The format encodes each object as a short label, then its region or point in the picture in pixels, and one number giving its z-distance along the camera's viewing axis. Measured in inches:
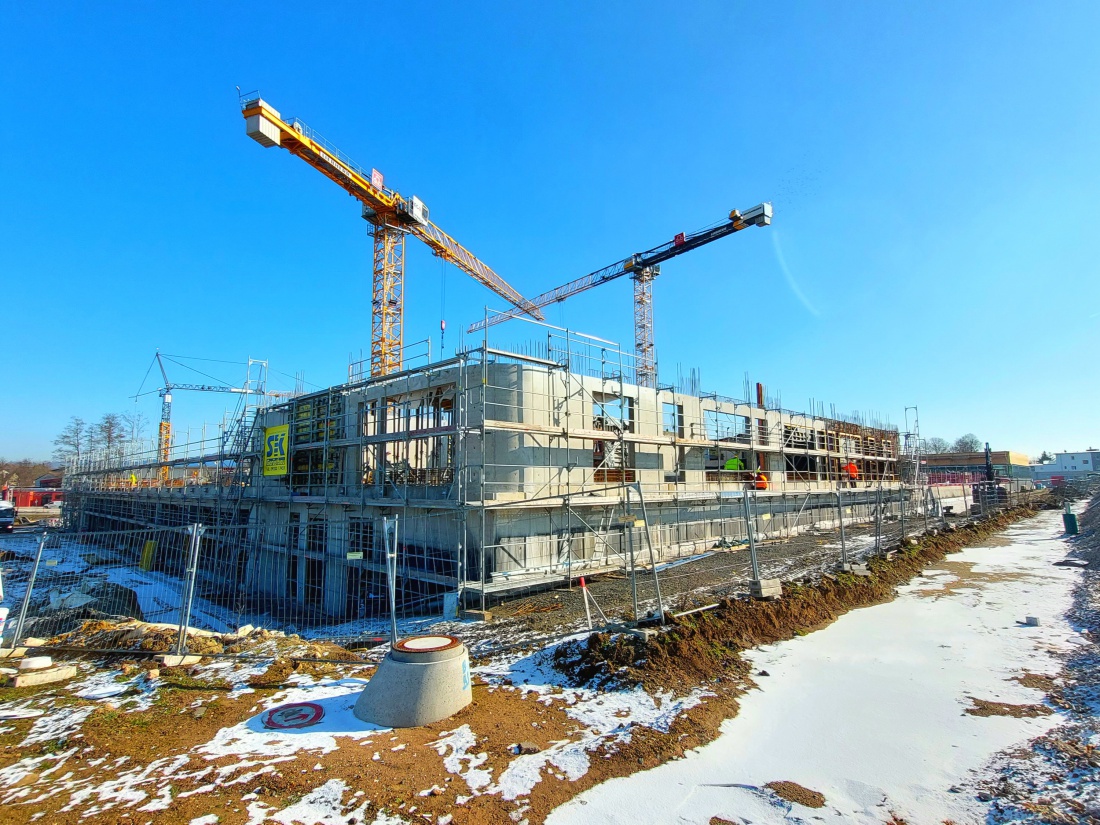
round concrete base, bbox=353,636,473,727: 199.6
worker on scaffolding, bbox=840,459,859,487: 1224.7
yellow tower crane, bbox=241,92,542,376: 1181.7
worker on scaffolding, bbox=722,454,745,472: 941.8
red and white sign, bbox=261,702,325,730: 199.2
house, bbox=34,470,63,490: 2818.4
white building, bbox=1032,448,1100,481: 3585.1
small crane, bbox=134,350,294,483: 2405.3
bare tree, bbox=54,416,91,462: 2338.8
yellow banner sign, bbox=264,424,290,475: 765.9
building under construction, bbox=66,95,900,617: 531.2
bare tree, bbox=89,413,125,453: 2313.0
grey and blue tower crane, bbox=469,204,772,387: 1542.8
